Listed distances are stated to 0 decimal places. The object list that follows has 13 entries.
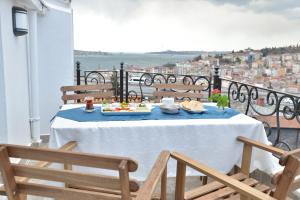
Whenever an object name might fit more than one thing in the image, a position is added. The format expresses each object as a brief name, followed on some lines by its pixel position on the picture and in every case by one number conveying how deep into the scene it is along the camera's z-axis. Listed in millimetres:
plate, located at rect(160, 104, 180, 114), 2701
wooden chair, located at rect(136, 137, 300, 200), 1383
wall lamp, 3015
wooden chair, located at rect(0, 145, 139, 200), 1264
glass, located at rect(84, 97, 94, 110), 2729
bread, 2777
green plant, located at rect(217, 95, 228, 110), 2794
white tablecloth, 2238
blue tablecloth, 2471
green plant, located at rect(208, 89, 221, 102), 3040
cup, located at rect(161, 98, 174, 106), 2799
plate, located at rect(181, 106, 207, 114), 2717
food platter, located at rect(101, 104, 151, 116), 2613
